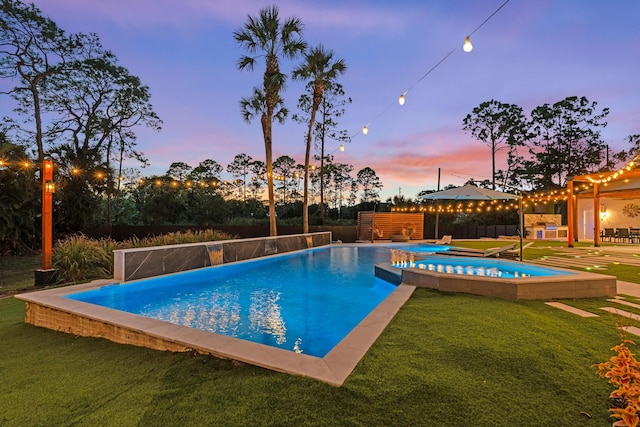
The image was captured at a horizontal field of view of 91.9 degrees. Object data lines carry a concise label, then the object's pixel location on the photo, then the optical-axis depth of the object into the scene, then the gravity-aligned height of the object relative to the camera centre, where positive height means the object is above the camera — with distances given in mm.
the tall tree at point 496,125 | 27641 +8112
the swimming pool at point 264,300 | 4230 -1595
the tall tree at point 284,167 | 35766 +5623
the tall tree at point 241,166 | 36262 +5716
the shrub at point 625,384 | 1469 -866
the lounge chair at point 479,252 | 9375 -1215
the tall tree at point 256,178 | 35469 +4117
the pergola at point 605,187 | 12320 +1231
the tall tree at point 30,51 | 14215 +8000
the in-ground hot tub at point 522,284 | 4801 -1126
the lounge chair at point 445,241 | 15248 -1315
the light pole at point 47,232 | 6094 -353
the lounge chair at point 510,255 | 9133 -1178
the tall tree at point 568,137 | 27453 +7038
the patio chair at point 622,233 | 14924 -864
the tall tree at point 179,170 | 31000 +4463
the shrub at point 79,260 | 6520 -1012
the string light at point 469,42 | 5098 +3356
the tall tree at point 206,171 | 32406 +4758
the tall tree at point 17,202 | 10945 +433
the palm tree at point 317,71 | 14172 +6659
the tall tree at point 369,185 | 36219 +3512
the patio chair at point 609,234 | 15366 -928
